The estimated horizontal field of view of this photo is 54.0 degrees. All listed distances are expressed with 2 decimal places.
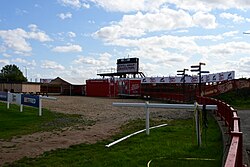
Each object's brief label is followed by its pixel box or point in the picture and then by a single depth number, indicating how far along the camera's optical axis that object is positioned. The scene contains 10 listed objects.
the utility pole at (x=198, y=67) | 18.39
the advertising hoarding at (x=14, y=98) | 14.18
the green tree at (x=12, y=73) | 69.97
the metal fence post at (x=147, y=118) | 8.08
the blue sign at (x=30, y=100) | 13.37
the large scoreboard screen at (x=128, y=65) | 57.76
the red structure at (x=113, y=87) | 39.10
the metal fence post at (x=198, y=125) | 6.33
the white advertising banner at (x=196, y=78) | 31.41
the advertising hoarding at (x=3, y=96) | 15.93
